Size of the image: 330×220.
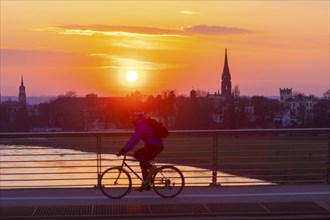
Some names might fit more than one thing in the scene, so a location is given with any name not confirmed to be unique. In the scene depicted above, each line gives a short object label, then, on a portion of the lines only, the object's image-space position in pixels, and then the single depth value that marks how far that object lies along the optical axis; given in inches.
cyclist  395.9
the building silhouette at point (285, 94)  4205.2
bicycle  405.4
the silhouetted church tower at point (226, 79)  4940.9
